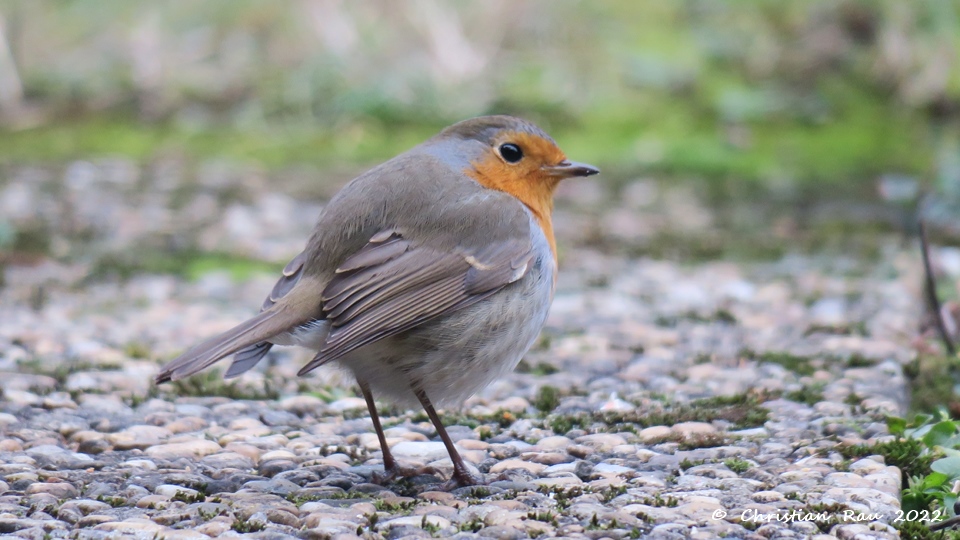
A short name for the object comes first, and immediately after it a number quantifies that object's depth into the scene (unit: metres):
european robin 6.49
